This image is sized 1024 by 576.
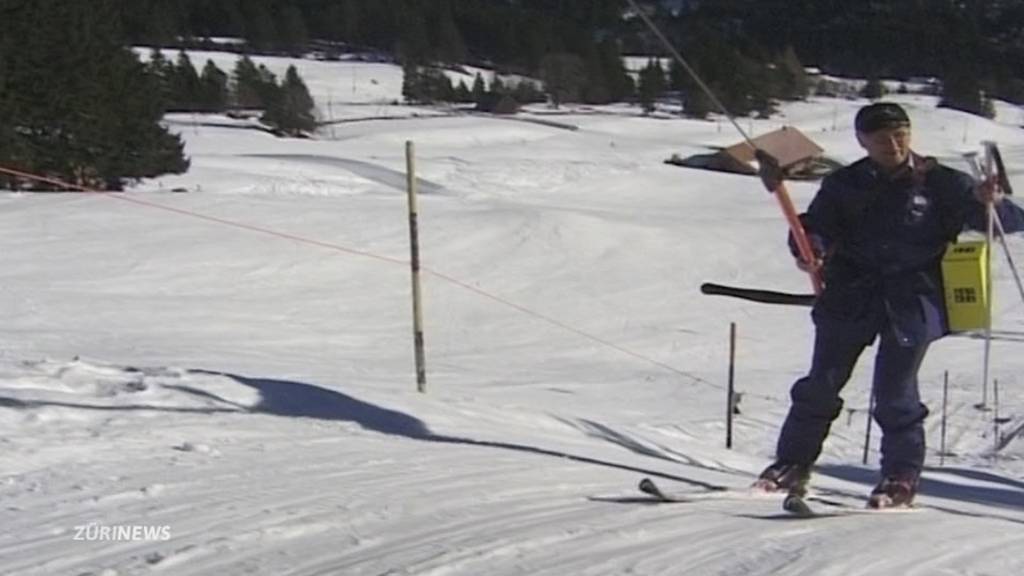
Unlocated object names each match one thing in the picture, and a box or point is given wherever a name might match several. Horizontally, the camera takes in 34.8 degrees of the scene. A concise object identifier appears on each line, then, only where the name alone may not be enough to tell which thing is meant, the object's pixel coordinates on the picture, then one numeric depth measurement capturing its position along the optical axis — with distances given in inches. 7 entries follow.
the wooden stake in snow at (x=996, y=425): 520.9
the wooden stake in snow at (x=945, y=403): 496.9
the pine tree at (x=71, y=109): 1375.5
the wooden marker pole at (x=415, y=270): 414.3
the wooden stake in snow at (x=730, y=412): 479.8
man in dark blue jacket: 236.7
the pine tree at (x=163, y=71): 1631.4
